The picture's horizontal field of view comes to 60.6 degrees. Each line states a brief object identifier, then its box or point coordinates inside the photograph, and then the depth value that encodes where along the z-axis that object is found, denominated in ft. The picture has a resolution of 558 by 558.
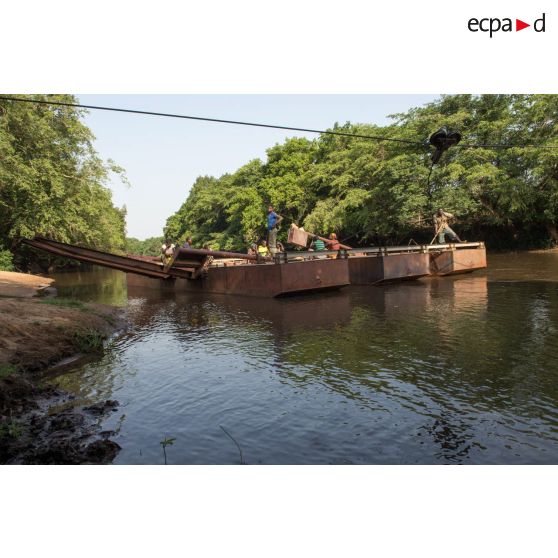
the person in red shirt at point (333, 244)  66.24
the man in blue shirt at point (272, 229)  57.82
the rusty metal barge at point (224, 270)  55.42
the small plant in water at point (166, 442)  16.95
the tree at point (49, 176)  86.58
